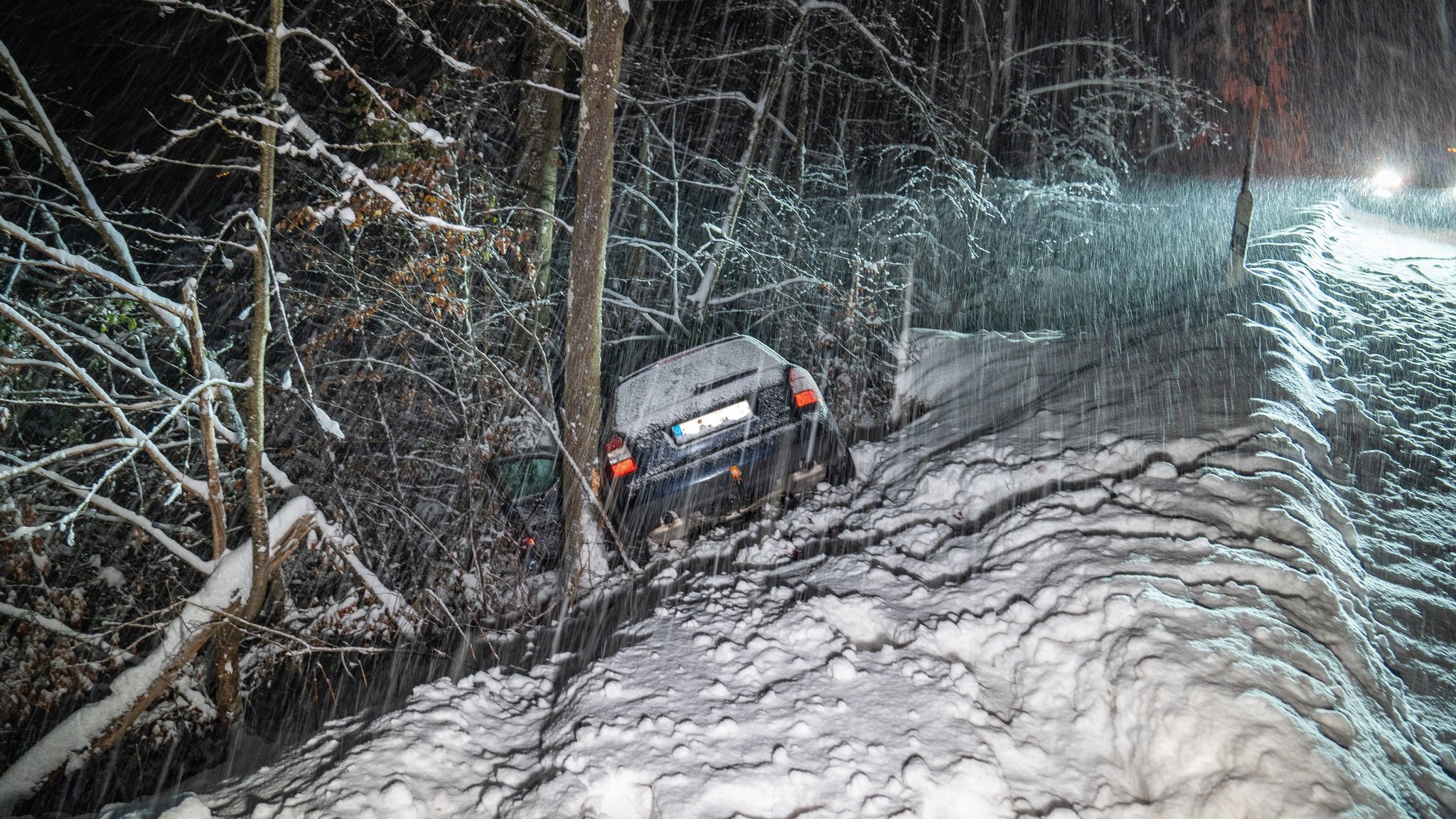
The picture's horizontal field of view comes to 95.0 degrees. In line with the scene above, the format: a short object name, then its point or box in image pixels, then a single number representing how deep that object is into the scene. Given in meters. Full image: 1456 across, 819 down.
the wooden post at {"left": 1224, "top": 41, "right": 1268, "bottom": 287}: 10.85
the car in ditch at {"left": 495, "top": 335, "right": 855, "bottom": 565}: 5.39
